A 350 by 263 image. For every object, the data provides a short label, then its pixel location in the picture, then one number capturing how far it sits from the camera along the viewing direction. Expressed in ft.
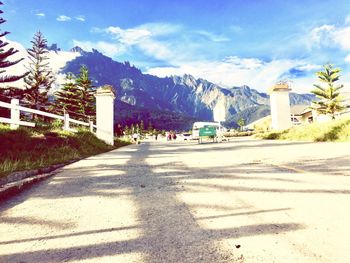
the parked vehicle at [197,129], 76.65
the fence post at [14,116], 27.04
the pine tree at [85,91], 154.71
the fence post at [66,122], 37.34
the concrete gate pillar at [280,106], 51.31
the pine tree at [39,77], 155.84
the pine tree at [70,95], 155.74
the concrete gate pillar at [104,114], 49.47
